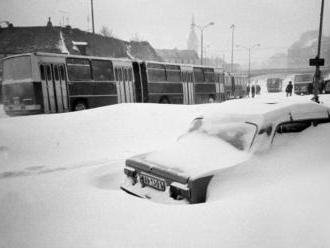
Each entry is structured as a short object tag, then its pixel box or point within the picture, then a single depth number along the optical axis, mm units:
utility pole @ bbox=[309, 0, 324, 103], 15250
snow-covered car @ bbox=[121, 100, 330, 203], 3521
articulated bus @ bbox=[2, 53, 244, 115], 12953
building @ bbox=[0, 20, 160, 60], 34425
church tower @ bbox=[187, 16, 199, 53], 153000
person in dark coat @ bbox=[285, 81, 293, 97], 29848
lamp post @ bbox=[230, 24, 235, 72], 57431
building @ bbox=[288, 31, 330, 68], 116638
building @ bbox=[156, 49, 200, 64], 93250
